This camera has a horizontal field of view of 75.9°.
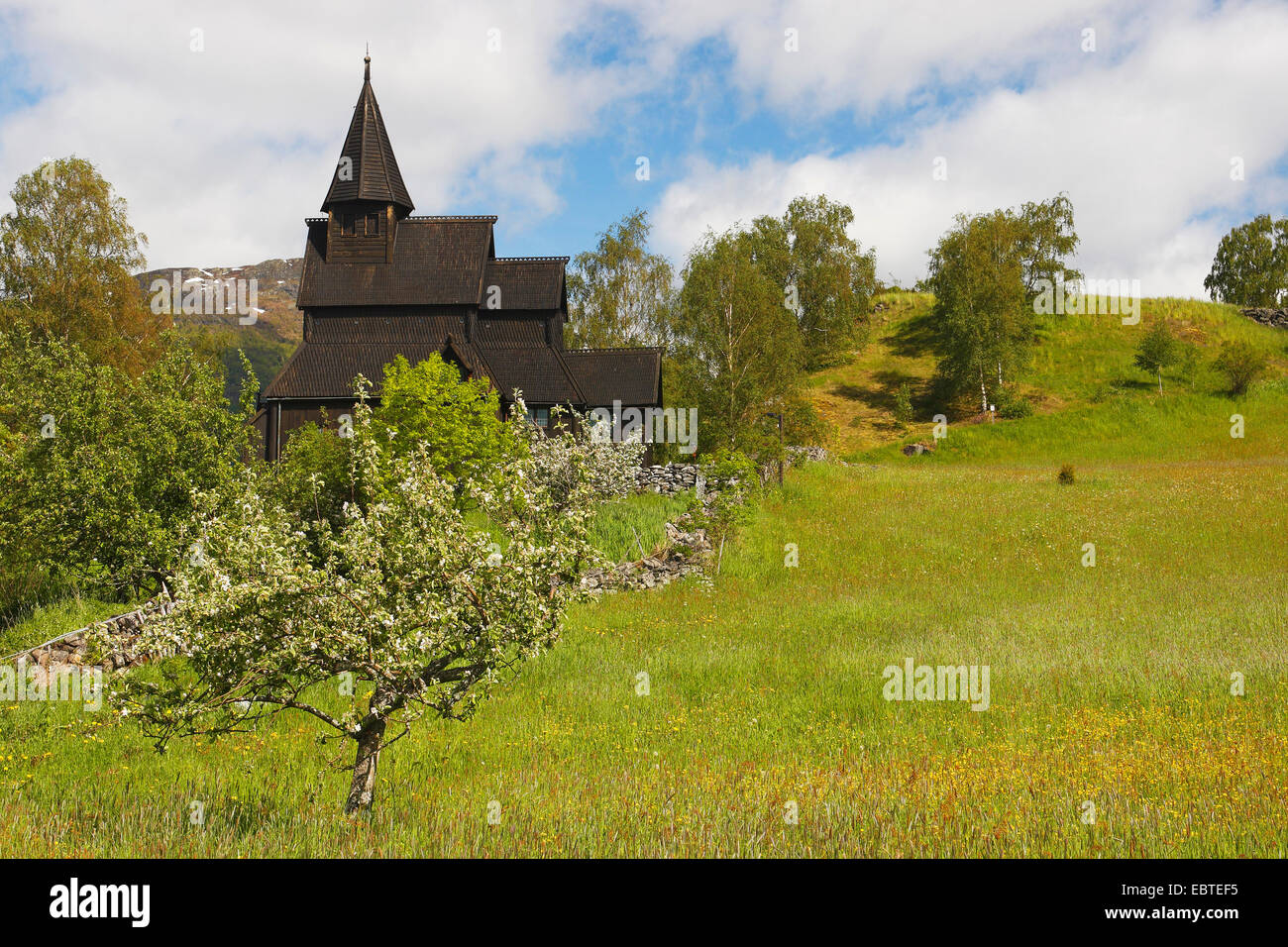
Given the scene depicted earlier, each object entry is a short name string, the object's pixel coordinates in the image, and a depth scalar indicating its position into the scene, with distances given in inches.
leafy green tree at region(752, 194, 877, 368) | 2824.8
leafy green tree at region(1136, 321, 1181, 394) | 2253.9
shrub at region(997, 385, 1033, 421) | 2257.6
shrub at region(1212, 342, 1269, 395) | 2182.6
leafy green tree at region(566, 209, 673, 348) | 2351.1
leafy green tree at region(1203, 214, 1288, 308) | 3371.1
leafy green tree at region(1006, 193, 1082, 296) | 2817.4
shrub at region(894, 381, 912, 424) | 2394.2
